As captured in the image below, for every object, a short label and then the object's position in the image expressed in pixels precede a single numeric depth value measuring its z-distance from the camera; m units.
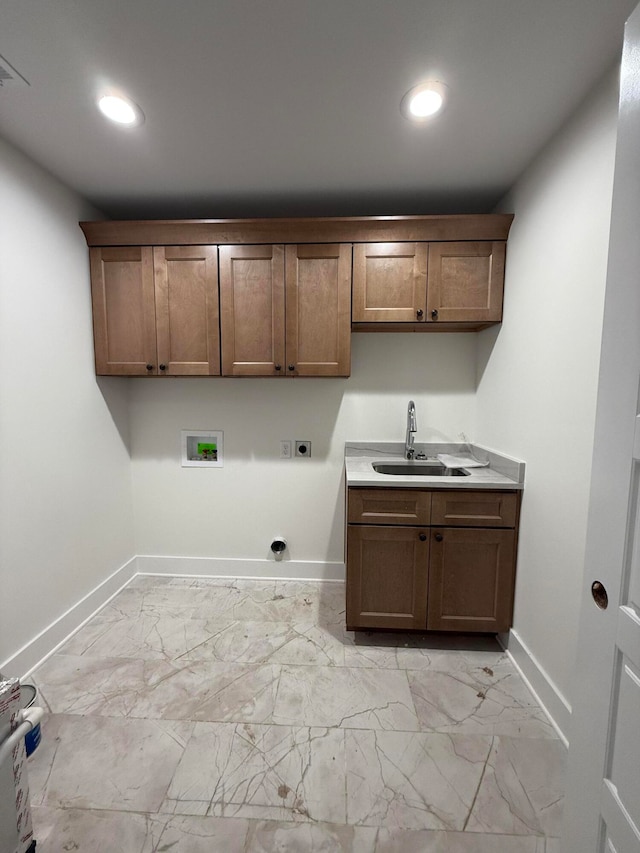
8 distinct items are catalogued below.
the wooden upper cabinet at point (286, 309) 1.95
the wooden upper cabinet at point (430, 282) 1.89
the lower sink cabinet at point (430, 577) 1.75
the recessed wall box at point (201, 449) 2.44
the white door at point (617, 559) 0.68
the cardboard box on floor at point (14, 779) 0.90
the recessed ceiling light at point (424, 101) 1.24
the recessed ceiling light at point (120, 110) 1.31
